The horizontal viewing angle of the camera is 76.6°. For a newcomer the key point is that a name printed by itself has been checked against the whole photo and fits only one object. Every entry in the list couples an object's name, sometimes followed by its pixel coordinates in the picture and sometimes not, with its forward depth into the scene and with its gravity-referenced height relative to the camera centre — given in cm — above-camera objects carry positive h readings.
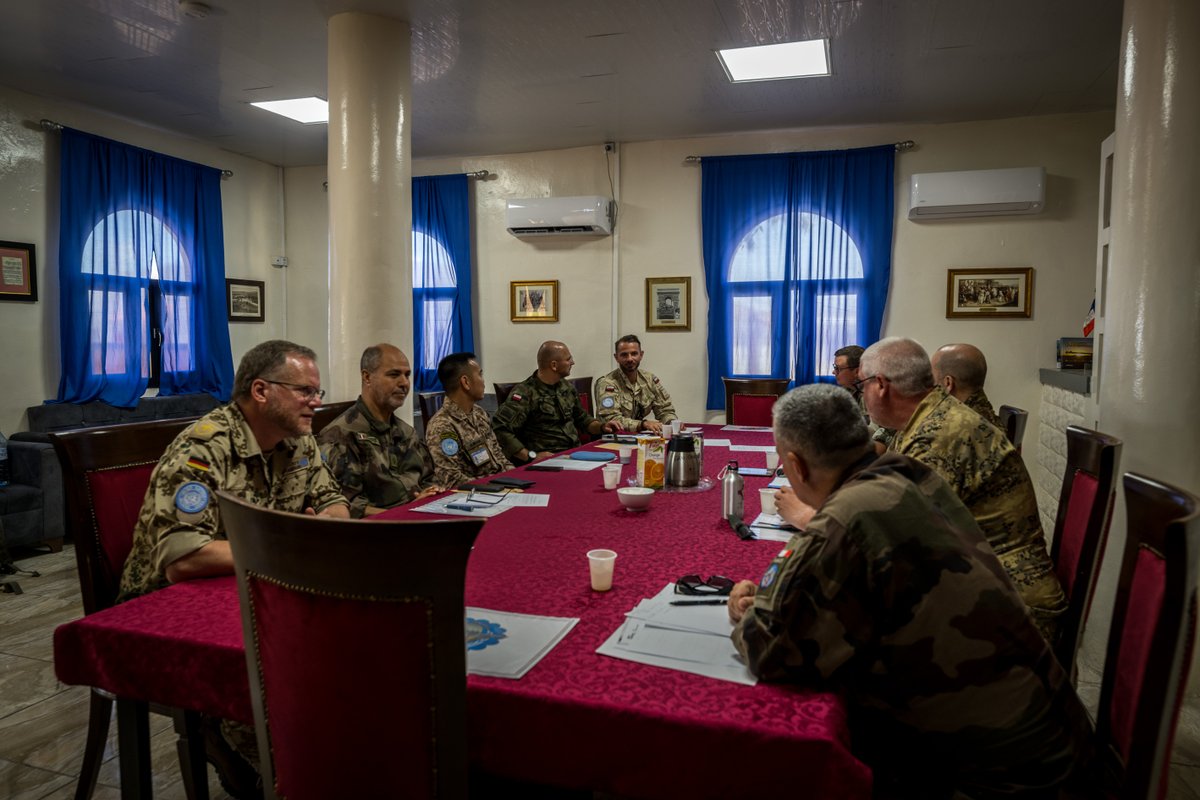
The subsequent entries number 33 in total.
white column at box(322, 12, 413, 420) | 400 +88
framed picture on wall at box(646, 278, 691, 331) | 658 +38
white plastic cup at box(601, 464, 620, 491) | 265 -45
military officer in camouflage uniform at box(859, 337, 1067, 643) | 195 -35
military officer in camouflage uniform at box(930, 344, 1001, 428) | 301 -9
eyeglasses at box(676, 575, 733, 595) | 153 -48
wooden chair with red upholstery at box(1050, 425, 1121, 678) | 178 -43
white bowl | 229 -45
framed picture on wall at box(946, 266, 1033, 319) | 577 +45
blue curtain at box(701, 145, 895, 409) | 602 +75
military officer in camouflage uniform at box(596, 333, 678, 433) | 531 -31
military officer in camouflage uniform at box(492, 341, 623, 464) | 457 -38
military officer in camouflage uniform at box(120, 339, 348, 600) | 165 -32
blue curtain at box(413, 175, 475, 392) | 703 +68
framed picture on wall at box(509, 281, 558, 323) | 691 +43
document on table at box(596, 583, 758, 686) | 119 -50
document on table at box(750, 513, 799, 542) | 201 -49
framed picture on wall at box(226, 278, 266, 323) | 702 +43
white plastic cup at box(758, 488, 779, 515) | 229 -46
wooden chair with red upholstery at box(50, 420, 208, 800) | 178 -40
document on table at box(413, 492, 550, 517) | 230 -49
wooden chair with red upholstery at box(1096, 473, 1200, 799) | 97 -41
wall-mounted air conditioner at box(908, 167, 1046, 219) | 551 +116
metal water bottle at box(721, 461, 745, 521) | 221 -43
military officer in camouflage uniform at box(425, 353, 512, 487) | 343 -38
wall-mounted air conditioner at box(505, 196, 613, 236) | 645 +113
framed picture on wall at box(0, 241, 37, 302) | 524 +50
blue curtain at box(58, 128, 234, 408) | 555 +57
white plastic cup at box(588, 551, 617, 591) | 155 -45
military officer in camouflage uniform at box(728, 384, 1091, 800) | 111 -44
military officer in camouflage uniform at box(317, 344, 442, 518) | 283 -37
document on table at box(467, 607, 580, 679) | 118 -50
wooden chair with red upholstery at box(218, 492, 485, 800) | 93 -38
